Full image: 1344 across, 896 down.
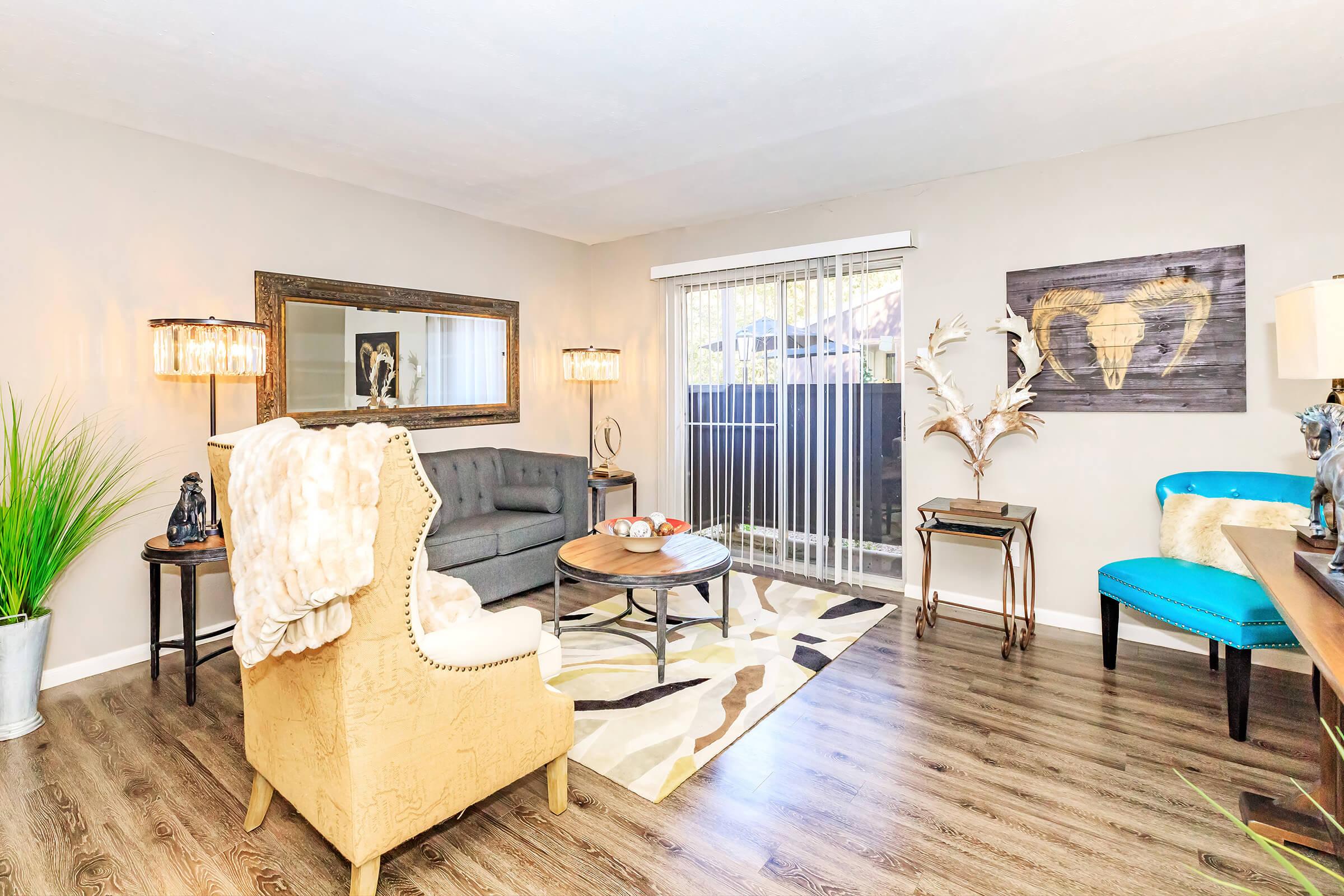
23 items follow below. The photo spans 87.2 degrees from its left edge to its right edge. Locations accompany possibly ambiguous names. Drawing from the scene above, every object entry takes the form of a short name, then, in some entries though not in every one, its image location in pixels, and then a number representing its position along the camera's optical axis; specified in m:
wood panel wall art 3.36
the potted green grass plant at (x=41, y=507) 2.71
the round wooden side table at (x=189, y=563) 2.94
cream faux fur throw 1.54
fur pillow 3.01
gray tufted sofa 4.00
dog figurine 3.07
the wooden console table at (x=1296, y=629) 1.53
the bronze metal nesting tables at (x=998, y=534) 3.53
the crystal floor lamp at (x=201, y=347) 3.11
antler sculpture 3.78
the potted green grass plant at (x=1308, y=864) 1.96
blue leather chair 2.61
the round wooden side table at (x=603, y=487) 5.01
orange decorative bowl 3.37
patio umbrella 4.77
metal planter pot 2.69
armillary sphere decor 5.83
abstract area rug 2.54
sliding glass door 4.48
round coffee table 3.04
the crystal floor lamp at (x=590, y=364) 5.26
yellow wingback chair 1.68
